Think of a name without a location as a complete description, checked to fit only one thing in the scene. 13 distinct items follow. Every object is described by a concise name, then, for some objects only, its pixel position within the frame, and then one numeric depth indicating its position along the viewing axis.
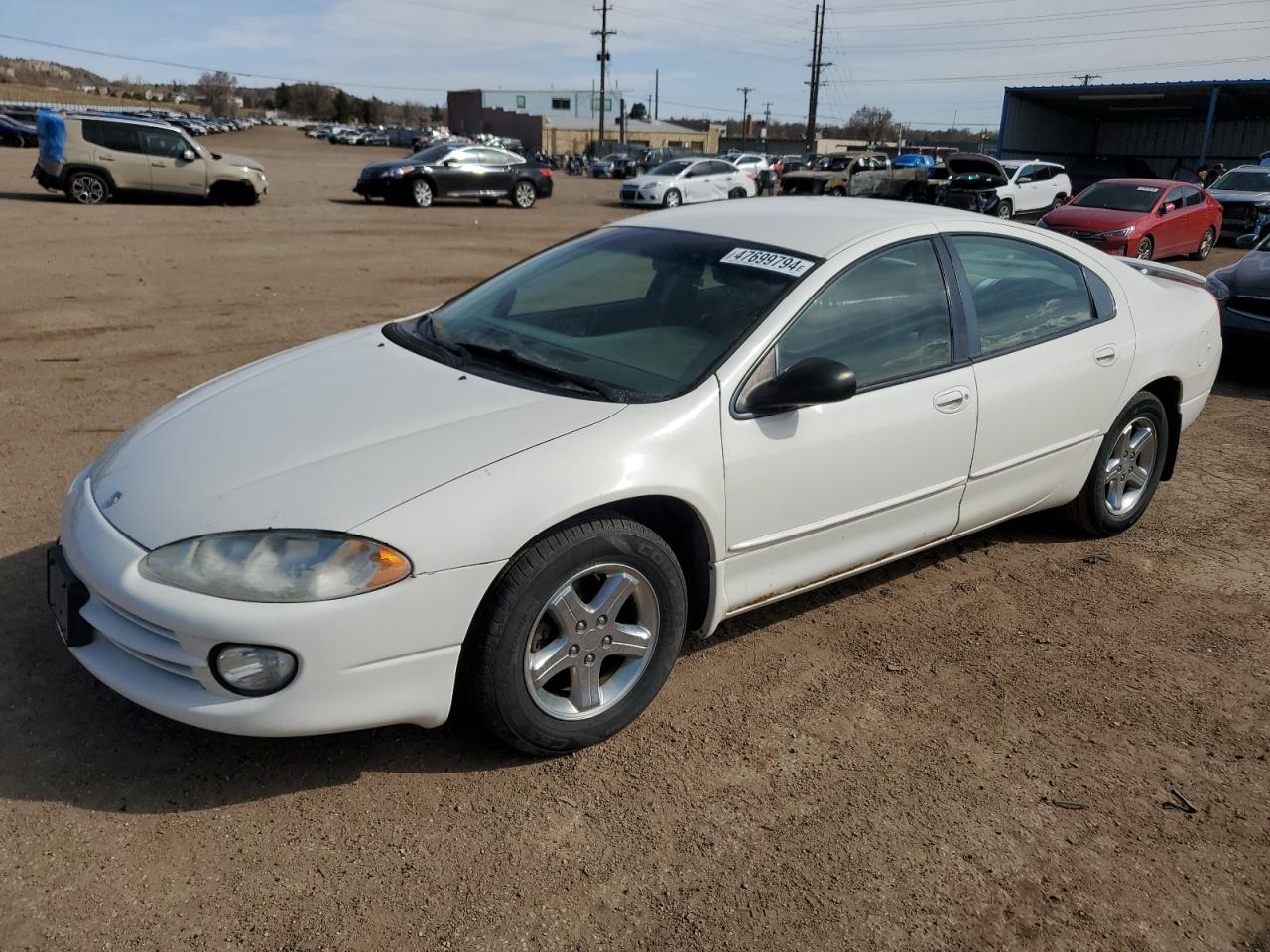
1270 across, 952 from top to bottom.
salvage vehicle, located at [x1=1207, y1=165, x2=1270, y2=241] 19.36
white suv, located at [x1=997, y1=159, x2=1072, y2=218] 22.94
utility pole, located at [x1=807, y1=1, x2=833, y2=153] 59.79
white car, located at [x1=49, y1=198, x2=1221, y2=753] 2.56
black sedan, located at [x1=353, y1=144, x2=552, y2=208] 23.00
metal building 32.28
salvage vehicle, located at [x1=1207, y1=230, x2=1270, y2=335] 8.24
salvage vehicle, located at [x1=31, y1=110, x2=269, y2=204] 18.62
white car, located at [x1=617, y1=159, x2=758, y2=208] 27.12
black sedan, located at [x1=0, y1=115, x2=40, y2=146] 43.97
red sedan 15.04
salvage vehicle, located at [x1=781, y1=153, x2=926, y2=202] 26.03
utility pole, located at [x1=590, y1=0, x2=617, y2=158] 66.69
